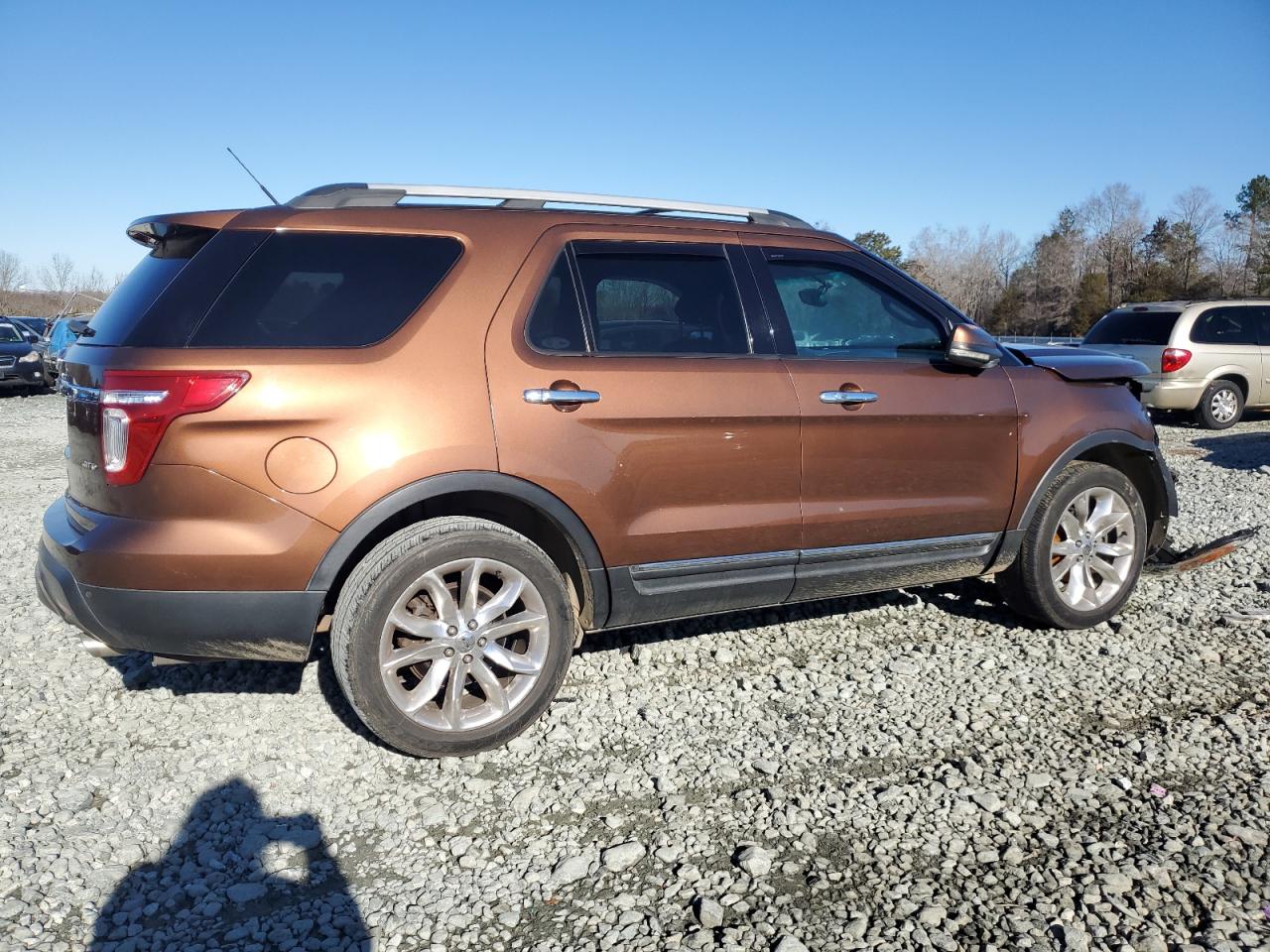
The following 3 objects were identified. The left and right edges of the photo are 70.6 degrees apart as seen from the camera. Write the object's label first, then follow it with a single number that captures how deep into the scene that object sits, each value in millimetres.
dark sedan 19666
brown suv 2869
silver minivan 12430
